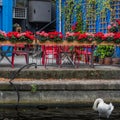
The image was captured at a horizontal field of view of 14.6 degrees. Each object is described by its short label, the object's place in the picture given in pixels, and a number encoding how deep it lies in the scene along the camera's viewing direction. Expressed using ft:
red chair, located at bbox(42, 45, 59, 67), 49.93
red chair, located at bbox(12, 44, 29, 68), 47.02
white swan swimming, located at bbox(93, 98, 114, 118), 34.31
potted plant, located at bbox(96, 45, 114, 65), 54.55
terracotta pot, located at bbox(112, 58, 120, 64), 53.19
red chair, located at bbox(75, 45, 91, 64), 50.64
